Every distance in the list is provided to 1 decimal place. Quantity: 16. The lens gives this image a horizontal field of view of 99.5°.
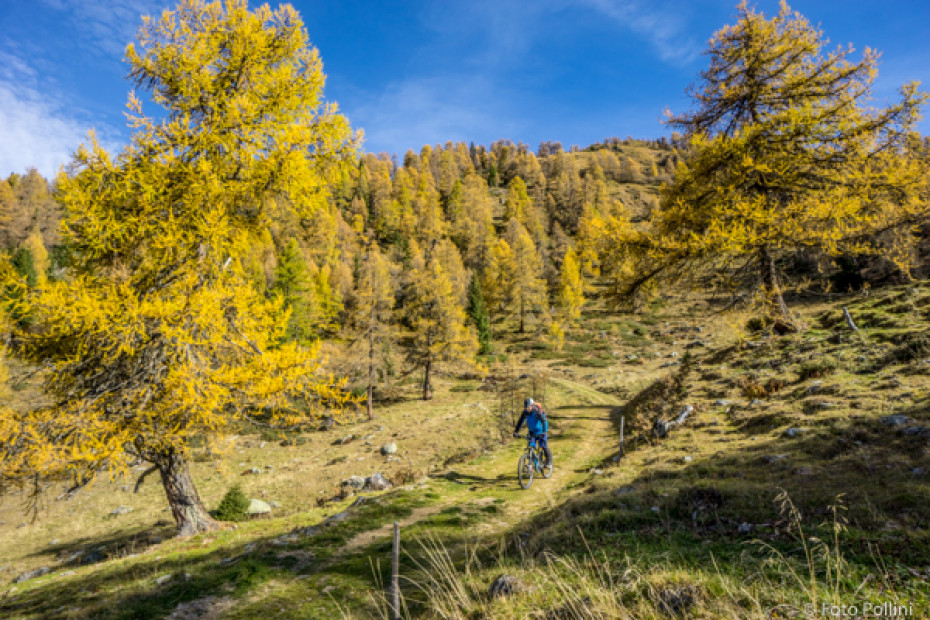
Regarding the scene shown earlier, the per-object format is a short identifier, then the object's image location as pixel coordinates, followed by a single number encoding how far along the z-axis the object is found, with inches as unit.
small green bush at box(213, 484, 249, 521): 481.1
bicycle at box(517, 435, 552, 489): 404.5
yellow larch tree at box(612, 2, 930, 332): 408.8
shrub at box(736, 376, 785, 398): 391.5
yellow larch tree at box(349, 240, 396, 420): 1179.9
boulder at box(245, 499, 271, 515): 552.5
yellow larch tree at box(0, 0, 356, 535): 236.7
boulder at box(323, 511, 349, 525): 320.2
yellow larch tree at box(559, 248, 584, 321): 2012.1
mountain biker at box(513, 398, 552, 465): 411.5
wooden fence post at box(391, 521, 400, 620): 138.1
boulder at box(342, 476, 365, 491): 582.9
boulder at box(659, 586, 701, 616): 116.6
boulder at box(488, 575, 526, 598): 149.3
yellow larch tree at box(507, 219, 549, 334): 2126.0
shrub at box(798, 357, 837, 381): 381.4
